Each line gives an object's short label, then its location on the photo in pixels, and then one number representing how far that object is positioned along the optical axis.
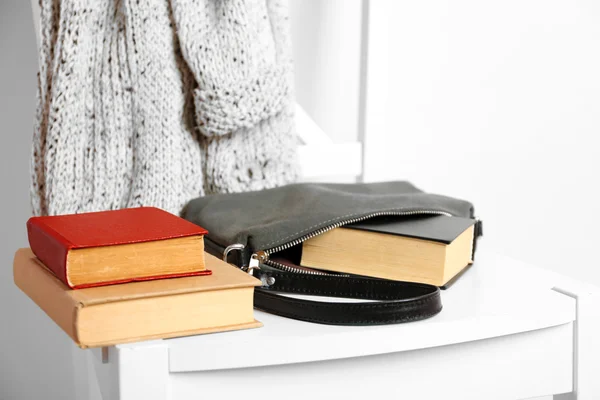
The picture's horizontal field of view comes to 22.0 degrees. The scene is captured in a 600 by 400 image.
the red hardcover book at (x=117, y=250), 1.18
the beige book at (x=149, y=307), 1.16
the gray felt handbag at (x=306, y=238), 1.23
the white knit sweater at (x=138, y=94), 1.46
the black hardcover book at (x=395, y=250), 1.31
